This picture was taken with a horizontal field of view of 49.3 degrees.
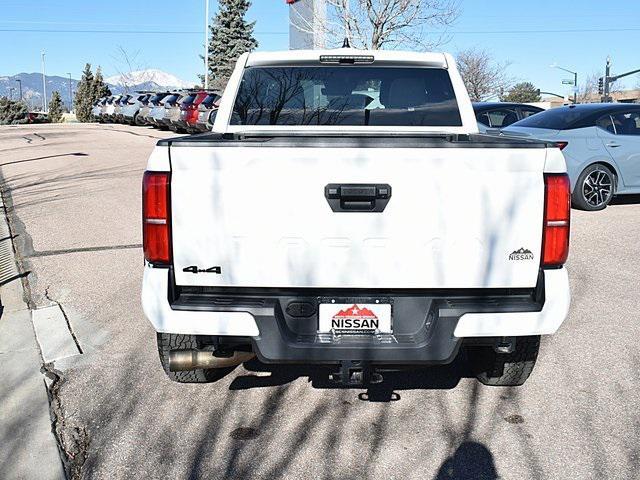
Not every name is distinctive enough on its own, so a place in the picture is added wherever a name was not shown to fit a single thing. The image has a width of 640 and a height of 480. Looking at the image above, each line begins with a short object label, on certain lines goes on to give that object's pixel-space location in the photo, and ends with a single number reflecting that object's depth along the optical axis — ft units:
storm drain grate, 23.04
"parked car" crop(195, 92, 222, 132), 78.18
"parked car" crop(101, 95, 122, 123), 136.98
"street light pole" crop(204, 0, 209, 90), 152.25
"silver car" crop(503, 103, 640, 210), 34.73
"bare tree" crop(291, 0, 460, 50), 73.92
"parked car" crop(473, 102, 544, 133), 46.11
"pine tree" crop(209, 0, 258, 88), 189.57
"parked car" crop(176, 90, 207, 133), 82.38
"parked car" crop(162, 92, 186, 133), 91.15
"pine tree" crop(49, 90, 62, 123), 196.34
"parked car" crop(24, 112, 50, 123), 191.58
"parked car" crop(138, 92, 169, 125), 107.22
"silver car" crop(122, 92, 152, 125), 119.84
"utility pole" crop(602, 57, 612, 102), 162.11
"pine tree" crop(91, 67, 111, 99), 184.26
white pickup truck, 10.66
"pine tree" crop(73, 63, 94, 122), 183.32
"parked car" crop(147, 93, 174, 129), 100.37
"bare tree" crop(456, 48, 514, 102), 172.04
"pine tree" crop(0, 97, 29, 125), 202.59
